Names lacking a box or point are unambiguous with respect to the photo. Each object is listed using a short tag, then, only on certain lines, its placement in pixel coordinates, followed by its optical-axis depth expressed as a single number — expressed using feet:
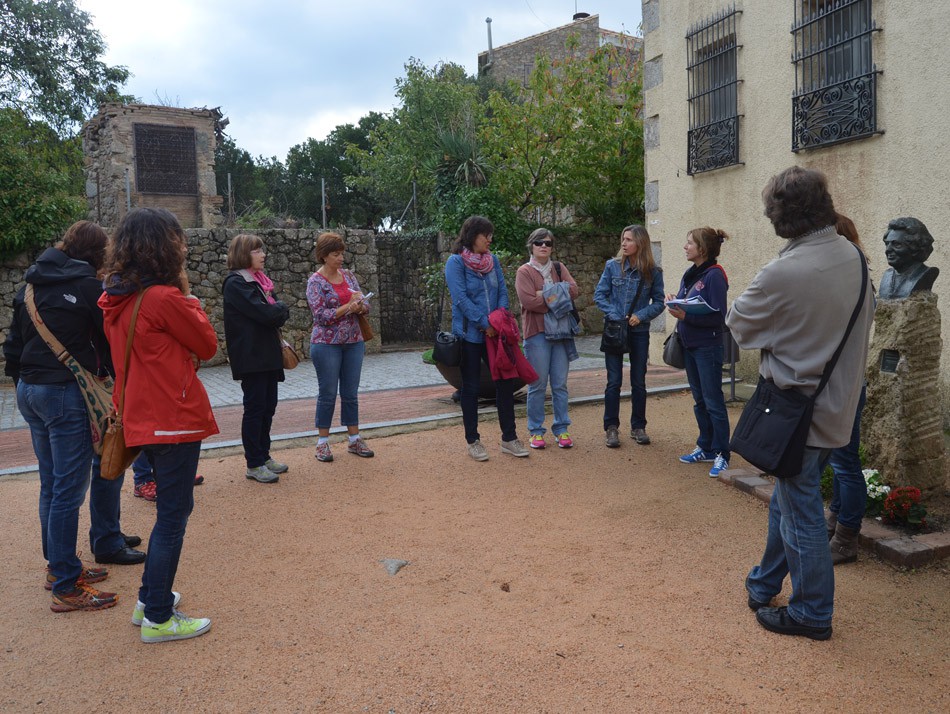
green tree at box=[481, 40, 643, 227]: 54.03
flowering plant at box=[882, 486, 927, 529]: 13.69
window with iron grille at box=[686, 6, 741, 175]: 28.55
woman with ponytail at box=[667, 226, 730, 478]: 18.31
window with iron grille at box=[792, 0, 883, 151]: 22.95
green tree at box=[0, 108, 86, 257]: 38.91
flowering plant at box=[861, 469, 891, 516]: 14.25
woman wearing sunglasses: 20.22
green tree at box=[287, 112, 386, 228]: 110.22
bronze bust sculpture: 14.42
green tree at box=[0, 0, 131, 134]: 62.64
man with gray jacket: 9.76
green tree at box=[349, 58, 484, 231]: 56.34
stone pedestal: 14.46
